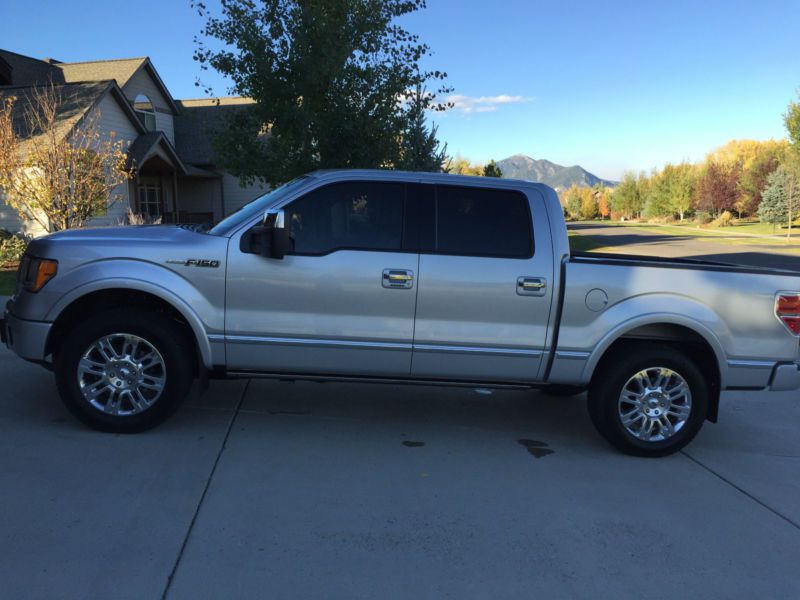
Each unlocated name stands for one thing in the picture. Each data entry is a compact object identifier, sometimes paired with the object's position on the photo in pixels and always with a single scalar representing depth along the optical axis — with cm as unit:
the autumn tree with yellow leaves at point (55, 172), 1355
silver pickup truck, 446
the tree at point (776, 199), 4238
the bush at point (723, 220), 5400
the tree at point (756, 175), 5350
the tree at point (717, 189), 5662
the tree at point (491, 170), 3444
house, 1870
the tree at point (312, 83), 1018
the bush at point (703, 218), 5709
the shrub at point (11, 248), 1451
